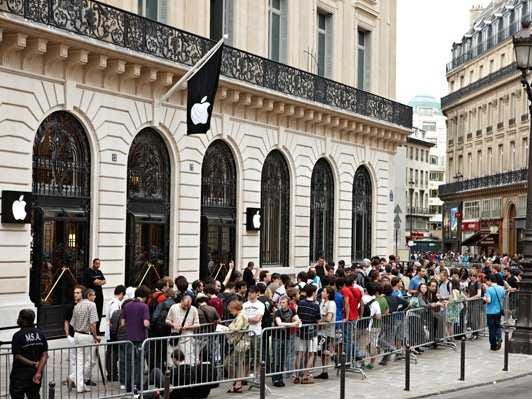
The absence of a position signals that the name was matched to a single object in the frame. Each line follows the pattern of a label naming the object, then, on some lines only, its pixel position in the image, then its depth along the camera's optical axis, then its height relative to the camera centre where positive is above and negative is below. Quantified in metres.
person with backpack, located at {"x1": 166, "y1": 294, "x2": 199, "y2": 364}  14.19 -0.85
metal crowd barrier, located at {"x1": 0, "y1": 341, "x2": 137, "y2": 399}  12.46 -1.48
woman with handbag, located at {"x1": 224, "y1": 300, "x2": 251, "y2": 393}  14.53 -1.27
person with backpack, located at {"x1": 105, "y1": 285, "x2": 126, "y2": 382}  13.25 -1.41
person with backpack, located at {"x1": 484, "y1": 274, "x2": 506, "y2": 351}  20.69 -0.98
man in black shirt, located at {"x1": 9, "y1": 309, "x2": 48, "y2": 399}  11.20 -1.18
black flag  22.34 +3.86
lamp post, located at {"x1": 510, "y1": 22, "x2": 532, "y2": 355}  20.17 -0.71
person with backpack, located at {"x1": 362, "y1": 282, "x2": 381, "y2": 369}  17.39 -1.10
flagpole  22.11 +4.32
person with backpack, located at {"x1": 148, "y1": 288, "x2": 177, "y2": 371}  14.54 -0.88
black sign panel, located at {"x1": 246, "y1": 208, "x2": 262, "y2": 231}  26.84 +1.10
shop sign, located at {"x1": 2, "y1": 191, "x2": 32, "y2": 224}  18.47 +0.93
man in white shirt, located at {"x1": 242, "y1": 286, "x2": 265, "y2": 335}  14.98 -0.79
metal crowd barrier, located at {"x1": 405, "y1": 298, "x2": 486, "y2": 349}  19.16 -1.27
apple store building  19.14 +2.15
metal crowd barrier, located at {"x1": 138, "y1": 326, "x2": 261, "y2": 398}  13.32 -1.42
